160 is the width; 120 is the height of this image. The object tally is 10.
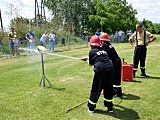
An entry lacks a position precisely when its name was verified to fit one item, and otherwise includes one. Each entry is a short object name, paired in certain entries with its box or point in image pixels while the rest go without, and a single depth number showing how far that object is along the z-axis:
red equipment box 9.51
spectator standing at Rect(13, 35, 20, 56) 19.55
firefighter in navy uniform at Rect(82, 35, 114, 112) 6.33
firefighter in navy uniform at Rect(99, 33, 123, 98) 7.23
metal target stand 8.41
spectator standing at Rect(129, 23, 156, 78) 10.12
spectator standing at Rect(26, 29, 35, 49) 20.58
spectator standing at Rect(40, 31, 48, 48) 22.66
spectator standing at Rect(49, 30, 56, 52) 22.49
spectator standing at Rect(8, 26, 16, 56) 19.38
